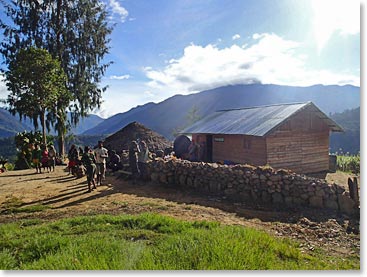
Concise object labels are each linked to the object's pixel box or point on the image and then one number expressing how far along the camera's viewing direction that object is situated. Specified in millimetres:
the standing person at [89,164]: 8180
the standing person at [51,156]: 12220
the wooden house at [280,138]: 12148
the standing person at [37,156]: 11949
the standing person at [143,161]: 9742
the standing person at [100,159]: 8847
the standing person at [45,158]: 11960
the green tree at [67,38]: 16125
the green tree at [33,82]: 13945
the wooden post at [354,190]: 6227
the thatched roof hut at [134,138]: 16203
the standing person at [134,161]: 9859
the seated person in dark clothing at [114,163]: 11414
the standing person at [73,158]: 11285
